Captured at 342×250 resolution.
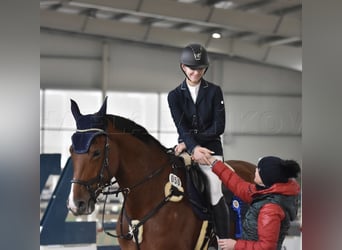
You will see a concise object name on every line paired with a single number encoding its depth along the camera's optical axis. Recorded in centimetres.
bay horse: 715
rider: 675
